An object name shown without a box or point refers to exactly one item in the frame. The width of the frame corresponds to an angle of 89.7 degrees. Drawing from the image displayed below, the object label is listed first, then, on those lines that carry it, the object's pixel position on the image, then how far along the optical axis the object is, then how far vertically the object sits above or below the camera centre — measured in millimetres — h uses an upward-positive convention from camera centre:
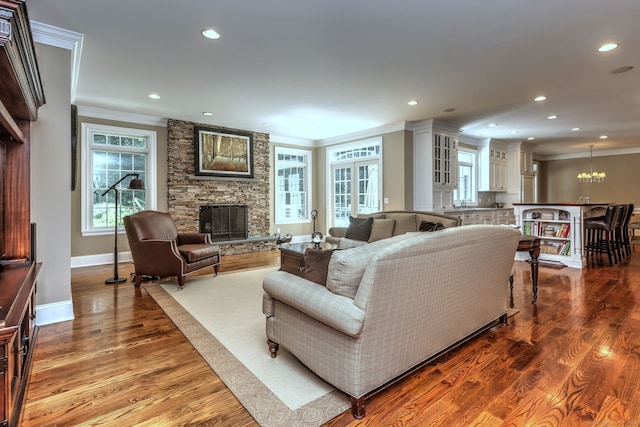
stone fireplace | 6117 +456
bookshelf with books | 5156 -304
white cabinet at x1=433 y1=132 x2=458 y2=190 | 6325 +1017
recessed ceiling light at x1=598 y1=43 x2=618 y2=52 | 3117 +1607
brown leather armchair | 3924 -495
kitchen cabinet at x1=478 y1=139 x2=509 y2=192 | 8062 +1155
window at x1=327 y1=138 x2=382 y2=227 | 7055 +743
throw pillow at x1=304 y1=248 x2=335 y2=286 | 1895 -320
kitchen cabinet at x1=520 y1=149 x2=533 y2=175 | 8691 +1327
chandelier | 8219 +850
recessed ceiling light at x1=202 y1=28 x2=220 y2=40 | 2871 +1625
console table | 3168 -391
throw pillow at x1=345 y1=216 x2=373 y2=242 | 5188 -292
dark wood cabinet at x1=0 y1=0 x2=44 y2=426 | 1316 +108
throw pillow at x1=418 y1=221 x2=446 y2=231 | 4195 -197
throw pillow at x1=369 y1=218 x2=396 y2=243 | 5055 -282
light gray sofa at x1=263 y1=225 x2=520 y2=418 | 1596 -528
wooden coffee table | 3963 -520
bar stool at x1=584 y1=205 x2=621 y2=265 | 5262 -415
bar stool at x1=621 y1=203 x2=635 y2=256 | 5979 -419
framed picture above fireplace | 6340 +1235
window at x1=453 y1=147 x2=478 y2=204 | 7855 +847
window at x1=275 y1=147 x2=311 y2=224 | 7918 +683
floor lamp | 4258 -666
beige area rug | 1671 -1002
